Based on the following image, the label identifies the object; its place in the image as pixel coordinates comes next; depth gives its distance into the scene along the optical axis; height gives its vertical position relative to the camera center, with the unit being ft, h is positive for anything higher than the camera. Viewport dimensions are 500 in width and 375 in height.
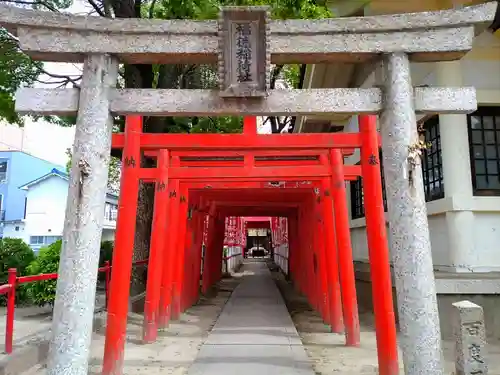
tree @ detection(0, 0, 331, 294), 24.97 +14.31
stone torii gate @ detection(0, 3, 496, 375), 12.98 +5.43
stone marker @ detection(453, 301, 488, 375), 14.42 -2.90
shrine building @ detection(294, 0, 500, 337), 23.38 +4.81
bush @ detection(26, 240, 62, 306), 27.91 -1.22
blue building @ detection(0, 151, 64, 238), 86.63 +13.95
